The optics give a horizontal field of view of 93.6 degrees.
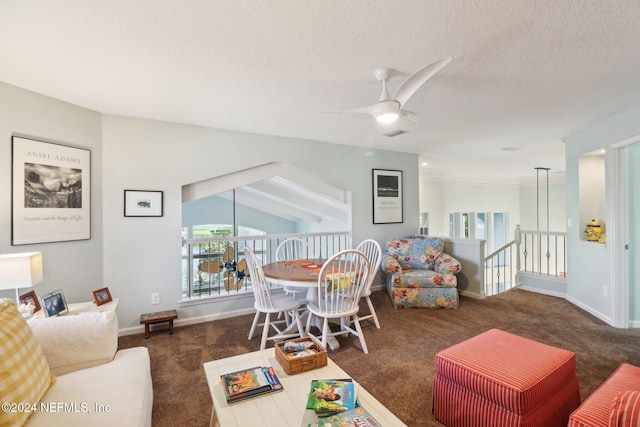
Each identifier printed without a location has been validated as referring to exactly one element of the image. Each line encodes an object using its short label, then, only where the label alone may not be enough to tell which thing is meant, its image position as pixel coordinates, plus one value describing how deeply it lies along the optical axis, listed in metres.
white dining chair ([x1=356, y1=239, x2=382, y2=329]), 2.95
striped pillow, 0.92
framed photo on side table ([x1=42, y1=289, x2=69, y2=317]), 2.15
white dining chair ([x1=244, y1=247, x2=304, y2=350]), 2.68
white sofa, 1.27
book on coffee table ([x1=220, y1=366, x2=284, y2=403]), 1.38
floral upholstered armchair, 3.95
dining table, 2.61
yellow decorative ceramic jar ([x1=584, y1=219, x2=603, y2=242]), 3.79
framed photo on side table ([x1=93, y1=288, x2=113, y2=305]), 2.59
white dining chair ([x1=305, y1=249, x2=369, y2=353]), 2.56
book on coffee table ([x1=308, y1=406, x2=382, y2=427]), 1.17
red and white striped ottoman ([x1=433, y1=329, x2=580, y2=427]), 1.48
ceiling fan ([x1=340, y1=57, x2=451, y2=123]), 1.86
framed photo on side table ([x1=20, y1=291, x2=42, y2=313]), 2.13
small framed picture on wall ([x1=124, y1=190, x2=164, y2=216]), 3.19
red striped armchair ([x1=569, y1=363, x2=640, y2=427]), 0.95
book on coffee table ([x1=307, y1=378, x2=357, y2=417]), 1.26
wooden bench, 3.08
